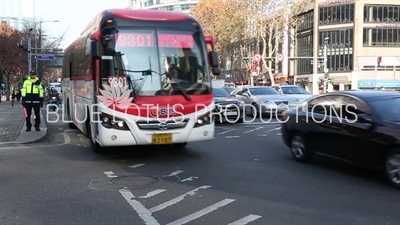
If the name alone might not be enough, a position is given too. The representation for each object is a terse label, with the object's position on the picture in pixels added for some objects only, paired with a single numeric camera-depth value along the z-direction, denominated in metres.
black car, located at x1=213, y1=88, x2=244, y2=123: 17.64
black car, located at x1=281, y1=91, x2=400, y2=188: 6.90
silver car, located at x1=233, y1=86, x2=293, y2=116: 20.00
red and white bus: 8.80
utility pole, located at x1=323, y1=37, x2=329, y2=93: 51.79
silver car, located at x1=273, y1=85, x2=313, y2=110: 21.78
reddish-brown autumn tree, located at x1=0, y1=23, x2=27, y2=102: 46.90
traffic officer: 13.73
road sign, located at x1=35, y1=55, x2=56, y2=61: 31.67
